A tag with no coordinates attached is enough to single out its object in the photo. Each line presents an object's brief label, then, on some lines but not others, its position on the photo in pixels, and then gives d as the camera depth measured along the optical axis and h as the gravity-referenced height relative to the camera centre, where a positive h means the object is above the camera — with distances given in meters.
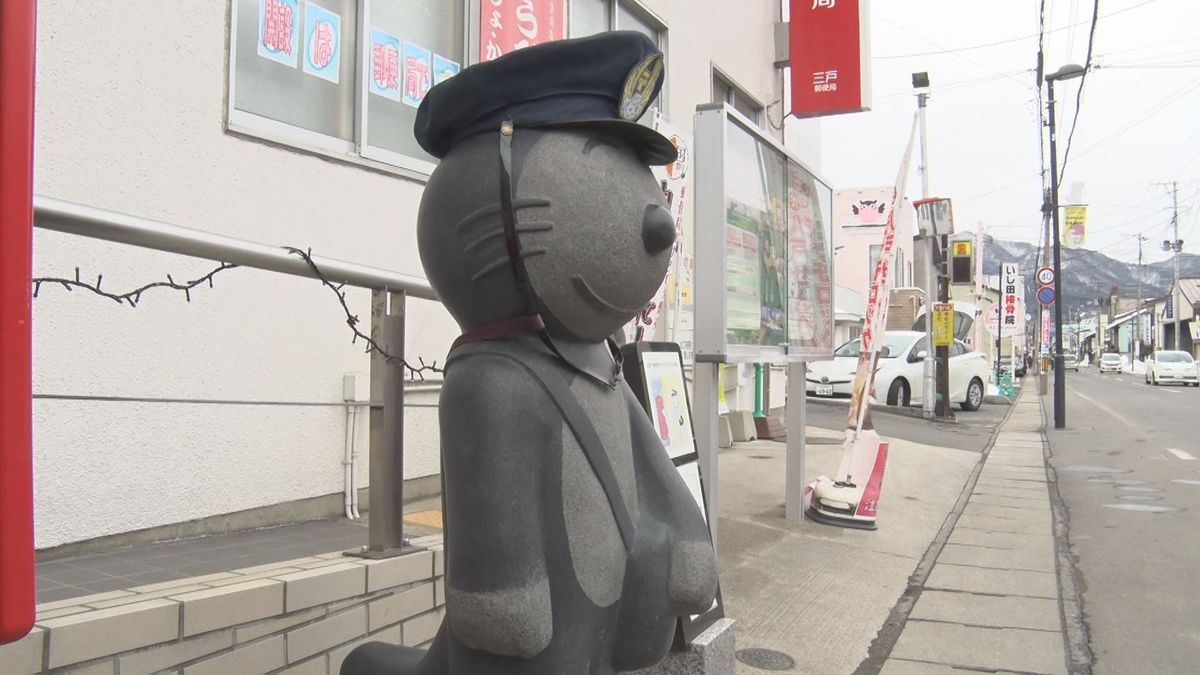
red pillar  0.90 +0.05
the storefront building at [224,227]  3.21 +0.60
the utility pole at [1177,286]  52.94 +4.56
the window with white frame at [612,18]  6.96 +3.02
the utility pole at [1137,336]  72.88 +1.47
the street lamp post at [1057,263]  14.66 +1.67
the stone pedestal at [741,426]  9.84 -0.93
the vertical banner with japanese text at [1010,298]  29.33 +2.04
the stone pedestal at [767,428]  10.33 -1.01
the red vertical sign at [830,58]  8.18 +3.04
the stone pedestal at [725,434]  9.13 -0.96
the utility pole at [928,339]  14.07 +0.23
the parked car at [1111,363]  55.38 -0.76
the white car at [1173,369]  30.97 -0.63
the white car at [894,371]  16.19 -0.42
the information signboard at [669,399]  3.14 -0.20
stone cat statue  1.59 -0.04
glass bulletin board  4.07 +0.59
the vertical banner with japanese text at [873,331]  5.94 +0.14
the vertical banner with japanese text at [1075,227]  31.17 +4.84
